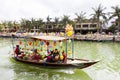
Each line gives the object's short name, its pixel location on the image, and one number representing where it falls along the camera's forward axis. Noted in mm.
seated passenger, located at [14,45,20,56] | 19453
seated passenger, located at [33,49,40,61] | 16656
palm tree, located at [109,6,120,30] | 51638
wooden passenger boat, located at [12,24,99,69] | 14625
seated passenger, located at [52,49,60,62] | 15244
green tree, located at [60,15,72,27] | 69369
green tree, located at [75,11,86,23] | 66938
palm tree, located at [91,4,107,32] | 55844
